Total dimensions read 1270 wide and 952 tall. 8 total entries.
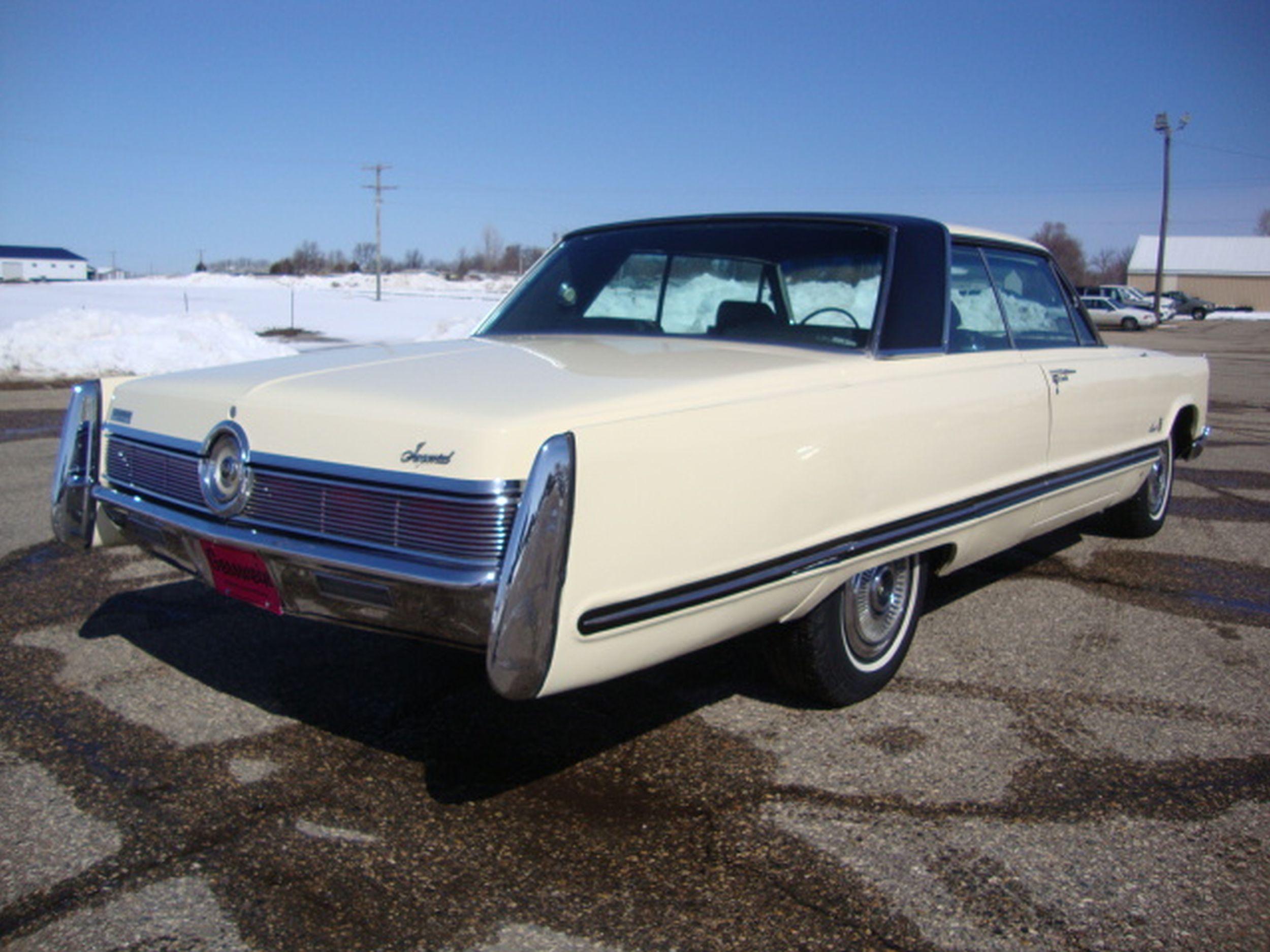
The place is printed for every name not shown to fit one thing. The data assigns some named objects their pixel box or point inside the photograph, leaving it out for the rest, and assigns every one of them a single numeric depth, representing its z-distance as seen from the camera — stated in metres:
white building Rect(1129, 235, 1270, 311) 77.31
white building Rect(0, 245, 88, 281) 105.50
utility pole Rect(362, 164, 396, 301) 58.91
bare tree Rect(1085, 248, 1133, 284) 96.06
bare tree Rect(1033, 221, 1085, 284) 89.31
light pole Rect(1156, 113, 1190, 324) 43.34
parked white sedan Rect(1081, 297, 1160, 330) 41.91
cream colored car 2.50
